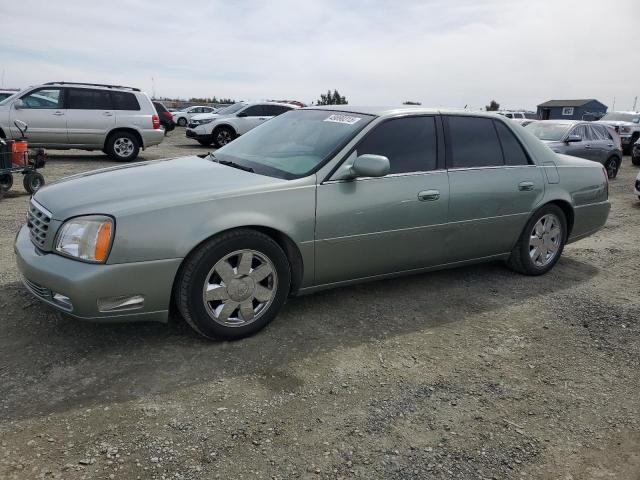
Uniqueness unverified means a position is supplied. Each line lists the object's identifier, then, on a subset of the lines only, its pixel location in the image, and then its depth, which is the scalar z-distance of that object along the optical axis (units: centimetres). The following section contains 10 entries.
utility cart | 799
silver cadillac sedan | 312
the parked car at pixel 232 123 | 1778
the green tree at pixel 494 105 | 5385
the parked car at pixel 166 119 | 2182
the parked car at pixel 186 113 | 3247
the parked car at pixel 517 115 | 2677
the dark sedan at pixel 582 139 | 1142
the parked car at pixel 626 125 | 2133
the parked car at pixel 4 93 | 1602
